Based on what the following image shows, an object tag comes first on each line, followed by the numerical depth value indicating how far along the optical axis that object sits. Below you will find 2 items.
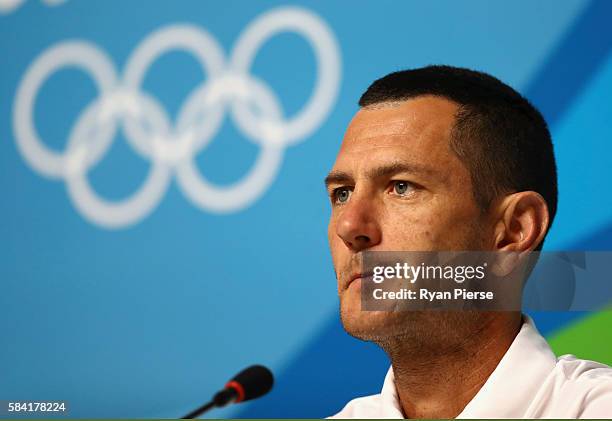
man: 5.28
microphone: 5.24
